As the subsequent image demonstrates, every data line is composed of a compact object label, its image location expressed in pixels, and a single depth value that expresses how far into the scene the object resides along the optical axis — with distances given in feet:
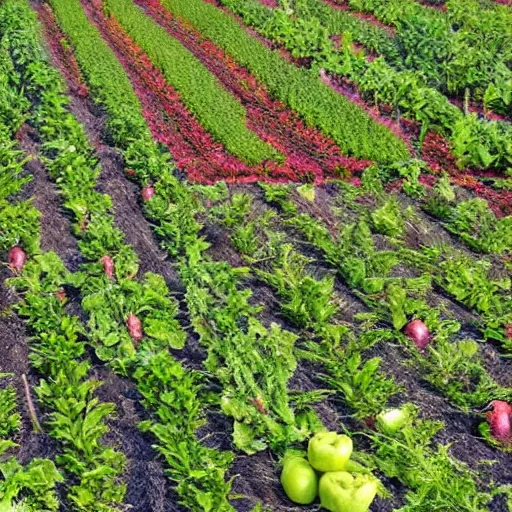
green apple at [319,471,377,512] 15.99
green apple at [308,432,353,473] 16.63
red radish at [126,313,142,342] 21.61
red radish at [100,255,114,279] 24.21
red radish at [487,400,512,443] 19.35
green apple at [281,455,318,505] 16.88
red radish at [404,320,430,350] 22.22
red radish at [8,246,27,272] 24.47
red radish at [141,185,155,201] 29.19
